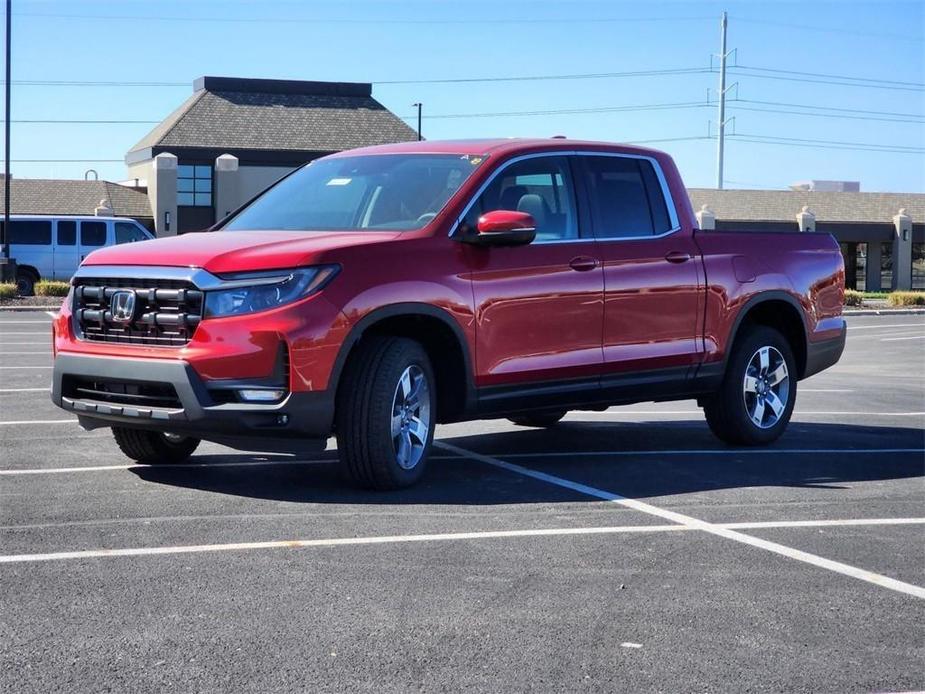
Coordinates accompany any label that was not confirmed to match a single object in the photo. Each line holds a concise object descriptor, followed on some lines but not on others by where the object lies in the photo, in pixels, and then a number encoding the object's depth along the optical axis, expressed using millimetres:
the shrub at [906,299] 44844
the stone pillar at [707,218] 56625
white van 36156
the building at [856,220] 60469
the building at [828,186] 74125
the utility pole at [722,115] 91312
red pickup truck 7258
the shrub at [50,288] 33594
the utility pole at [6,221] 35188
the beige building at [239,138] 55969
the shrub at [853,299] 44594
